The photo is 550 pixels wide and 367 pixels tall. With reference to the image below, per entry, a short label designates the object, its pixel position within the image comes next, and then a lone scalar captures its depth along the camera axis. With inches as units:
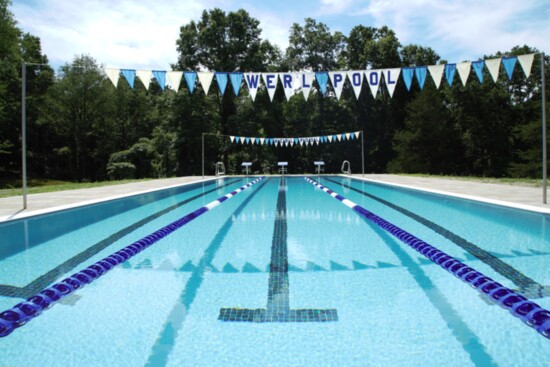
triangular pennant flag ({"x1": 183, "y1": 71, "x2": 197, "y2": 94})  354.9
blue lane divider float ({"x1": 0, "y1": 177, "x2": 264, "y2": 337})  102.4
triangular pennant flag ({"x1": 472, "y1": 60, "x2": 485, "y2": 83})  306.8
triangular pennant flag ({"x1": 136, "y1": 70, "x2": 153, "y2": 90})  335.3
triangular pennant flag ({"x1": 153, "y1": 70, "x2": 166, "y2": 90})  344.8
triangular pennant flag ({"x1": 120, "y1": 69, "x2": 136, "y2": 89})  331.6
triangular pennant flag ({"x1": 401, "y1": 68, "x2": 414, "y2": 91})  347.6
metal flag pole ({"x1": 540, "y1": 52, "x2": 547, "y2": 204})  256.5
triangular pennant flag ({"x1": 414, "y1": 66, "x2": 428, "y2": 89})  342.3
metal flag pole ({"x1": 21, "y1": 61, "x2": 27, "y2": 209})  270.9
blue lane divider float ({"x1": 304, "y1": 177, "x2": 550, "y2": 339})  97.2
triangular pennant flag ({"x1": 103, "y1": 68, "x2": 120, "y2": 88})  330.0
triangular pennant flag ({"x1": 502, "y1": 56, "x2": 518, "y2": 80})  292.7
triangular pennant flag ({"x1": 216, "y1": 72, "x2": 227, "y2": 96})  368.8
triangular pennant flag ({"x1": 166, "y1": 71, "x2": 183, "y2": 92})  349.5
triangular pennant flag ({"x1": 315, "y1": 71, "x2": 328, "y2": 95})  366.2
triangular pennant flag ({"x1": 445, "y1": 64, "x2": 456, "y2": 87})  326.3
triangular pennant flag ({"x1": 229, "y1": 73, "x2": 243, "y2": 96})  366.3
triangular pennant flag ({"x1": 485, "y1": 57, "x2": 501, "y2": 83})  294.8
